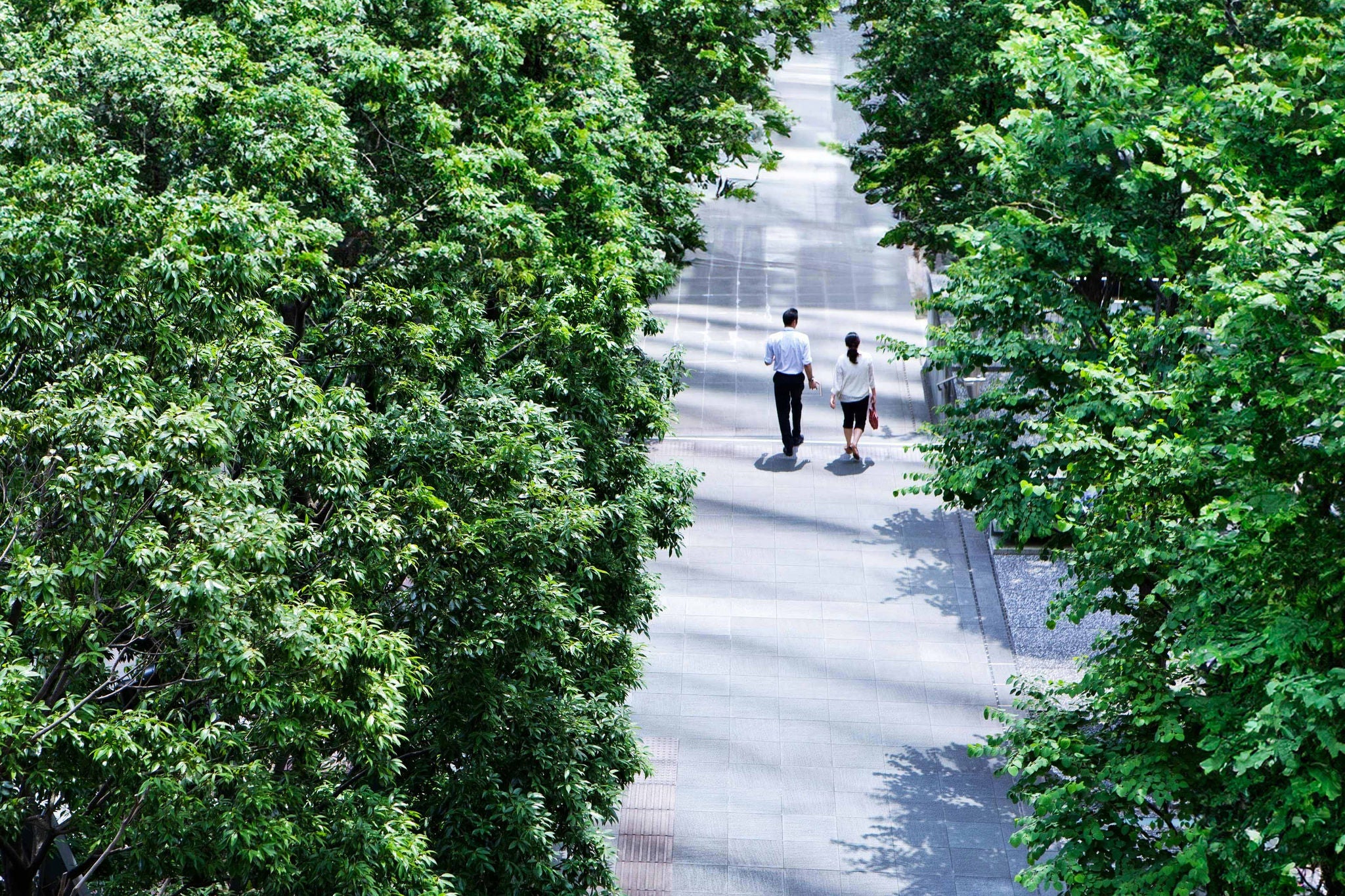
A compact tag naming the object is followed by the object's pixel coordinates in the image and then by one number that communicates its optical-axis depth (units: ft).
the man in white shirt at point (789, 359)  105.81
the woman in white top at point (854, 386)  105.29
